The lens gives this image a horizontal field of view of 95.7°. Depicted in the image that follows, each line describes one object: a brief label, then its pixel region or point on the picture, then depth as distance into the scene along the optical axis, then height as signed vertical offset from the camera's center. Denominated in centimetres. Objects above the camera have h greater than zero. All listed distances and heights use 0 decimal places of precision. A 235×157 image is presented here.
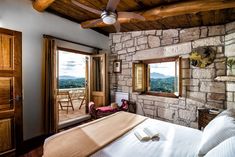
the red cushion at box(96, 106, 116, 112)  275 -80
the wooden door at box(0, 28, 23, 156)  168 -20
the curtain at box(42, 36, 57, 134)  228 -13
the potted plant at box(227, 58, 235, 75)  180 +24
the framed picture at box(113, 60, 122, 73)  328 +39
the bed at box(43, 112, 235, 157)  98 -68
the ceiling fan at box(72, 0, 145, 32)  137 +93
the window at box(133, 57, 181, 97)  254 +4
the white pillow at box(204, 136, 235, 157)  69 -49
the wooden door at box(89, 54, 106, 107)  318 -5
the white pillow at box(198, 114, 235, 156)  94 -52
